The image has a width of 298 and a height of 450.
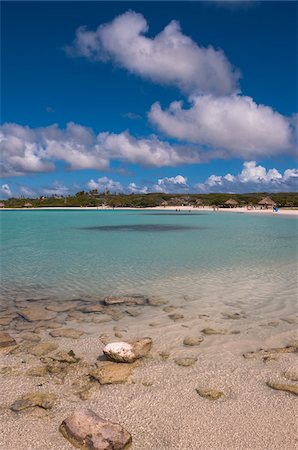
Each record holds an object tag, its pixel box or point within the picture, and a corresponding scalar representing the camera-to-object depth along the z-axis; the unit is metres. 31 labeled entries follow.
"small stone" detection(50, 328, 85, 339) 7.91
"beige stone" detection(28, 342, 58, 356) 6.93
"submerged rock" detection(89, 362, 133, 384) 5.80
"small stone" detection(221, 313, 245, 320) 9.16
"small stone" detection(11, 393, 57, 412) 5.03
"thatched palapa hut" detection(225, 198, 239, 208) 109.69
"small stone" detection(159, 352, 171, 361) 6.71
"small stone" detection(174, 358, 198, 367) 6.43
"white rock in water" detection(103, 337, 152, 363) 6.40
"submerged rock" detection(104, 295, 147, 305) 10.59
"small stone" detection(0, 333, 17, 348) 7.31
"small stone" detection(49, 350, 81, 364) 6.55
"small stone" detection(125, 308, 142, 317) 9.54
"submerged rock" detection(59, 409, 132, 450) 4.11
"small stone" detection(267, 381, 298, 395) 5.39
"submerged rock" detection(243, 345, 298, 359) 6.81
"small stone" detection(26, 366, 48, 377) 6.02
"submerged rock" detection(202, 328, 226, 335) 8.09
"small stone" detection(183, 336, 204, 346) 7.46
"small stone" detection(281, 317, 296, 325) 8.67
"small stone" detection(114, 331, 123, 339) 7.93
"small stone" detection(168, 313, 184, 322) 9.08
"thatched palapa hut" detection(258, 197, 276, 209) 99.51
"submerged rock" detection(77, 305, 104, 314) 9.86
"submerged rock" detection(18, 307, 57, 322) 9.24
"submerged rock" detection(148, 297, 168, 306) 10.44
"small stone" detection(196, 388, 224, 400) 5.28
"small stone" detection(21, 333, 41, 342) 7.74
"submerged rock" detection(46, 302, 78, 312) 10.09
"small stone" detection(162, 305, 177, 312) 9.81
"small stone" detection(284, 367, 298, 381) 5.81
